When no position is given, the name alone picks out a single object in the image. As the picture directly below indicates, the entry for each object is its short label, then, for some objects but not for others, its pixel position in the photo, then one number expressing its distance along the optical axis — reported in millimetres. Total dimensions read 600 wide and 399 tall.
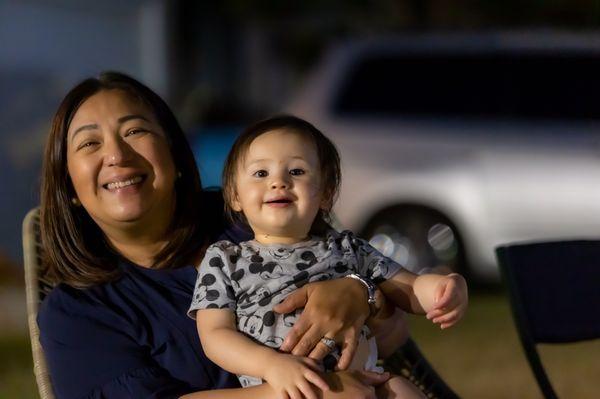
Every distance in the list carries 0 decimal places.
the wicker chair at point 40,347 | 4168
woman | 3789
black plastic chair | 4847
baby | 3676
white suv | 11121
